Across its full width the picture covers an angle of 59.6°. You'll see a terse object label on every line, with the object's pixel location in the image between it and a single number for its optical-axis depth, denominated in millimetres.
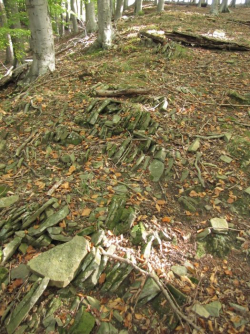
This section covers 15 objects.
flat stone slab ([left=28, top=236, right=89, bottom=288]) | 2842
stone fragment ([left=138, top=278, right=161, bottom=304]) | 2812
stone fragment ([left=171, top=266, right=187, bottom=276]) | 3055
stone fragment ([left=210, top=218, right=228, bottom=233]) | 3541
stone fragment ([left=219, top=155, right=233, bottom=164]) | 4613
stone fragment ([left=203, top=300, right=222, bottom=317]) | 2670
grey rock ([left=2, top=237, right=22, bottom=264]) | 3177
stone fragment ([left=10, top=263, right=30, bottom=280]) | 2984
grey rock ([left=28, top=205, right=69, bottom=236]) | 3445
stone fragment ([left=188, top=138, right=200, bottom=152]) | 4801
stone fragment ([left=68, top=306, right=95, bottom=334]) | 2545
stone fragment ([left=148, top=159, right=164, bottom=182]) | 4407
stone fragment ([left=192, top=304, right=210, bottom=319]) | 2650
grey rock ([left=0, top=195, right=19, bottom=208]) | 3894
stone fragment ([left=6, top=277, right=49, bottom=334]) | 2580
